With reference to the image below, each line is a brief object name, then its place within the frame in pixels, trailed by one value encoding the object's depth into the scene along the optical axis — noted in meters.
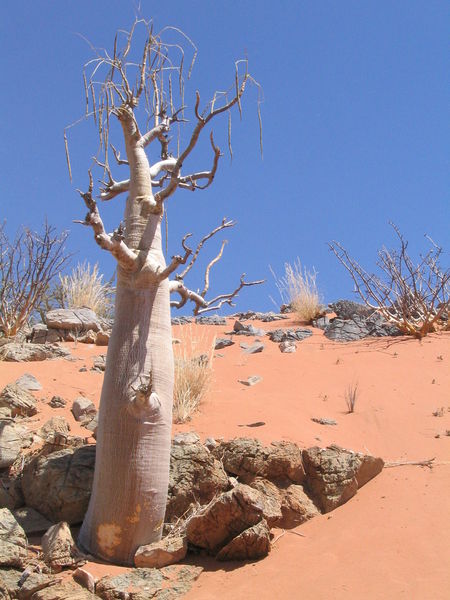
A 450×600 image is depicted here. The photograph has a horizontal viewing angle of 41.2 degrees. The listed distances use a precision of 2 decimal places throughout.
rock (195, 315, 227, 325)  11.68
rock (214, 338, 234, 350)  8.96
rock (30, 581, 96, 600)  3.09
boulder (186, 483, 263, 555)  3.69
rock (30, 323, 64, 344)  8.73
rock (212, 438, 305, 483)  4.34
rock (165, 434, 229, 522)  4.07
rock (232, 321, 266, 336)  9.98
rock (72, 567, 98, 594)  3.22
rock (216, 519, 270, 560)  3.61
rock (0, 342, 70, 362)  7.09
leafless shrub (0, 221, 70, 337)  9.05
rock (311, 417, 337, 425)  5.71
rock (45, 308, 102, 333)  8.99
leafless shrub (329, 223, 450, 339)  9.35
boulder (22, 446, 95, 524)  4.04
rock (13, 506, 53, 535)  3.92
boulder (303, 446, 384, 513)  4.30
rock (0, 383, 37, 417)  5.29
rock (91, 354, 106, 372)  7.00
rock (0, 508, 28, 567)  3.34
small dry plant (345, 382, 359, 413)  6.24
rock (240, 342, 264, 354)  8.61
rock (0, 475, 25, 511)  4.14
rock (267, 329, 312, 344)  9.50
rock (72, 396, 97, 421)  5.42
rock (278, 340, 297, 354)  8.58
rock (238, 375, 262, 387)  7.10
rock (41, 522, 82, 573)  3.41
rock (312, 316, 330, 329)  10.39
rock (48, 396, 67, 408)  5.65
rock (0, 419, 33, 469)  4.41
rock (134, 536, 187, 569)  3.49
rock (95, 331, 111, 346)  8.44
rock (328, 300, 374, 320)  10.35
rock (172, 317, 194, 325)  11.49
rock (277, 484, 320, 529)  4.12
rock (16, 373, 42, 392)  5.88
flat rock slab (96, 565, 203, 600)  3.17
